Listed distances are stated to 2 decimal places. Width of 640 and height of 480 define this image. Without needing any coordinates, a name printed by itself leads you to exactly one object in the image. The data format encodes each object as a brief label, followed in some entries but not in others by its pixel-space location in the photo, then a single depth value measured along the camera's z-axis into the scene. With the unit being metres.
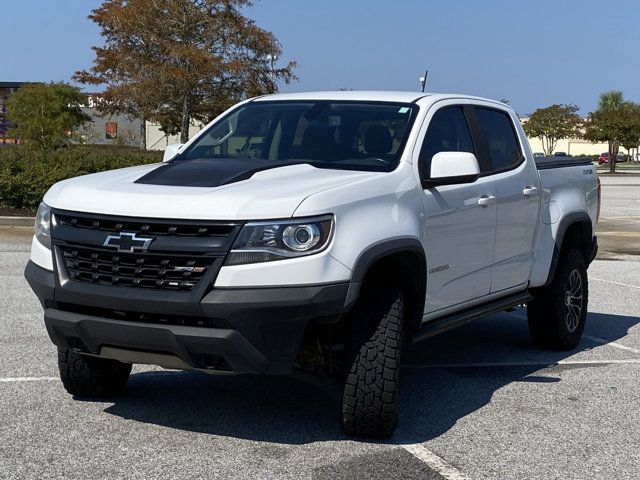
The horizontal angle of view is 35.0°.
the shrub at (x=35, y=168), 18.98
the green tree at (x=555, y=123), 84.94
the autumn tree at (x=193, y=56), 41.59
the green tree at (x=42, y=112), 59.31
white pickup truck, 4.80
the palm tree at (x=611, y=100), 106.66
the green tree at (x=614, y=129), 70.75
